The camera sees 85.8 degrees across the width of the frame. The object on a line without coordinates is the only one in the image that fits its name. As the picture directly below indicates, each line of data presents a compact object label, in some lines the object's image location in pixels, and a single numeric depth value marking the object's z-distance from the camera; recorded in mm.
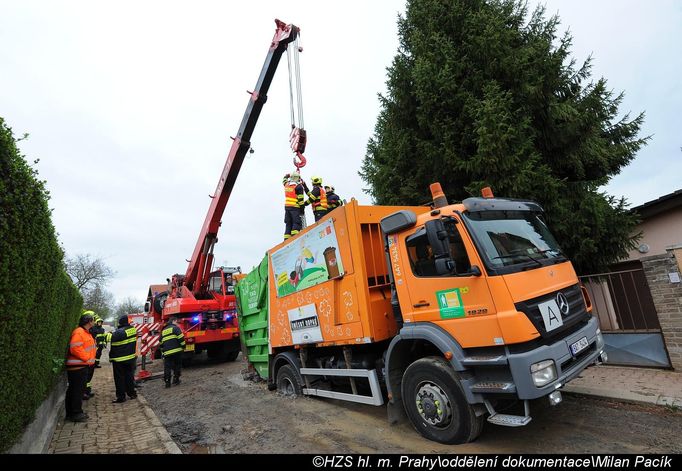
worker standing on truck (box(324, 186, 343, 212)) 7734
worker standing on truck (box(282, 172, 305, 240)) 7371
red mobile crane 8047
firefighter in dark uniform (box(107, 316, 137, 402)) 7270
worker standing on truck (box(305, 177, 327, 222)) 7413
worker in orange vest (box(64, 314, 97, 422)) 5852
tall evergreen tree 6441
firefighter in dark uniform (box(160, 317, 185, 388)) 8352
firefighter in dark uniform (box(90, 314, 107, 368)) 7828
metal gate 5684
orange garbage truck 3385
